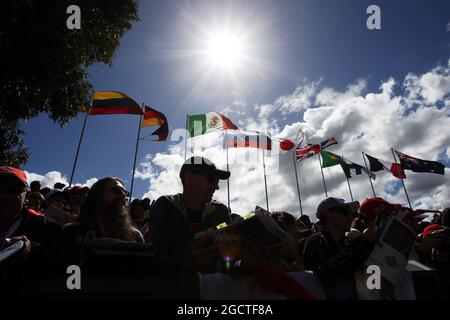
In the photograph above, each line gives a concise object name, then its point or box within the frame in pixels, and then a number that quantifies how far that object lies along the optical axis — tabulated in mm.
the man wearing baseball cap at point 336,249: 1995
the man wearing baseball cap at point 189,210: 2443
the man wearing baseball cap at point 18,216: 2129
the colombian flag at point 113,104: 12930
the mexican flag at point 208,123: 15672
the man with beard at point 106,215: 2484
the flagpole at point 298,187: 29053
